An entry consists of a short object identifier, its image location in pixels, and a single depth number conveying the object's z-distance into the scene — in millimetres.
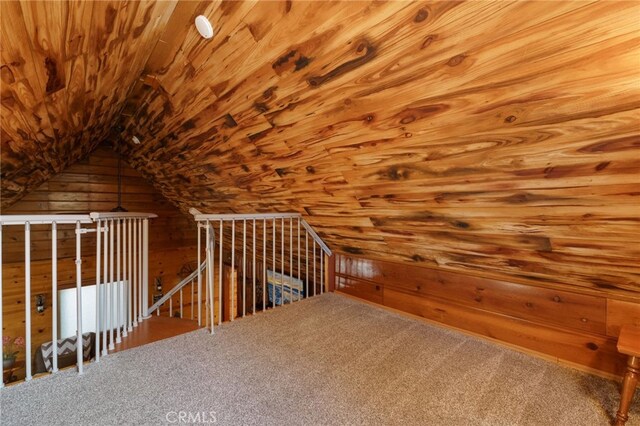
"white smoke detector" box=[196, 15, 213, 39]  1460
